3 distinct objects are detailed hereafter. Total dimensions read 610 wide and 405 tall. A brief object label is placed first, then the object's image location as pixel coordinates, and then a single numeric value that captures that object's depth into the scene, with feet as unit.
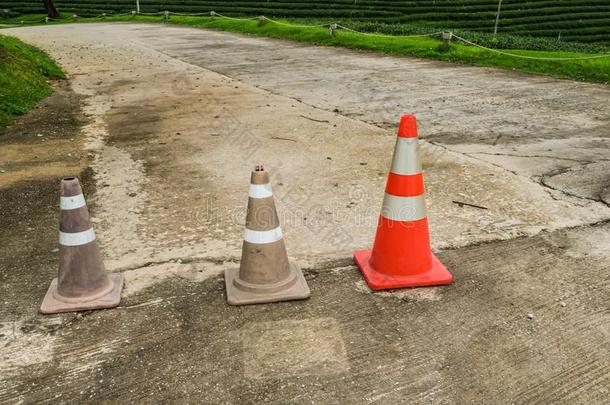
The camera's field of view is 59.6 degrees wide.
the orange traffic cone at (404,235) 9.26
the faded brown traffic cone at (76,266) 8.57
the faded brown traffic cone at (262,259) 8.84
